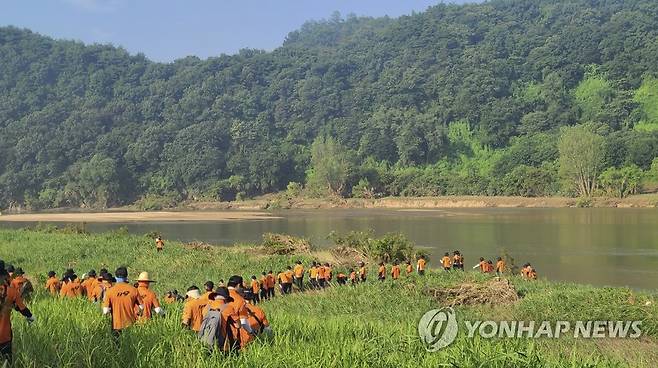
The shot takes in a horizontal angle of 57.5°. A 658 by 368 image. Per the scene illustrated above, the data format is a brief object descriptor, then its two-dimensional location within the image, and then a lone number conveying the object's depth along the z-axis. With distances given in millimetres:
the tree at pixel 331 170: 112438
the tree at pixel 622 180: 81625
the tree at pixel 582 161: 86562
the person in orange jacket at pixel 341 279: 22441
